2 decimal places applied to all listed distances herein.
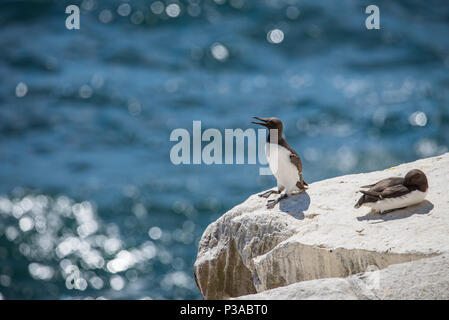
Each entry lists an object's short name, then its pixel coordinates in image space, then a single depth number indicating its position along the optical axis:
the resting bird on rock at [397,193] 11.88
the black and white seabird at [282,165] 14.39
